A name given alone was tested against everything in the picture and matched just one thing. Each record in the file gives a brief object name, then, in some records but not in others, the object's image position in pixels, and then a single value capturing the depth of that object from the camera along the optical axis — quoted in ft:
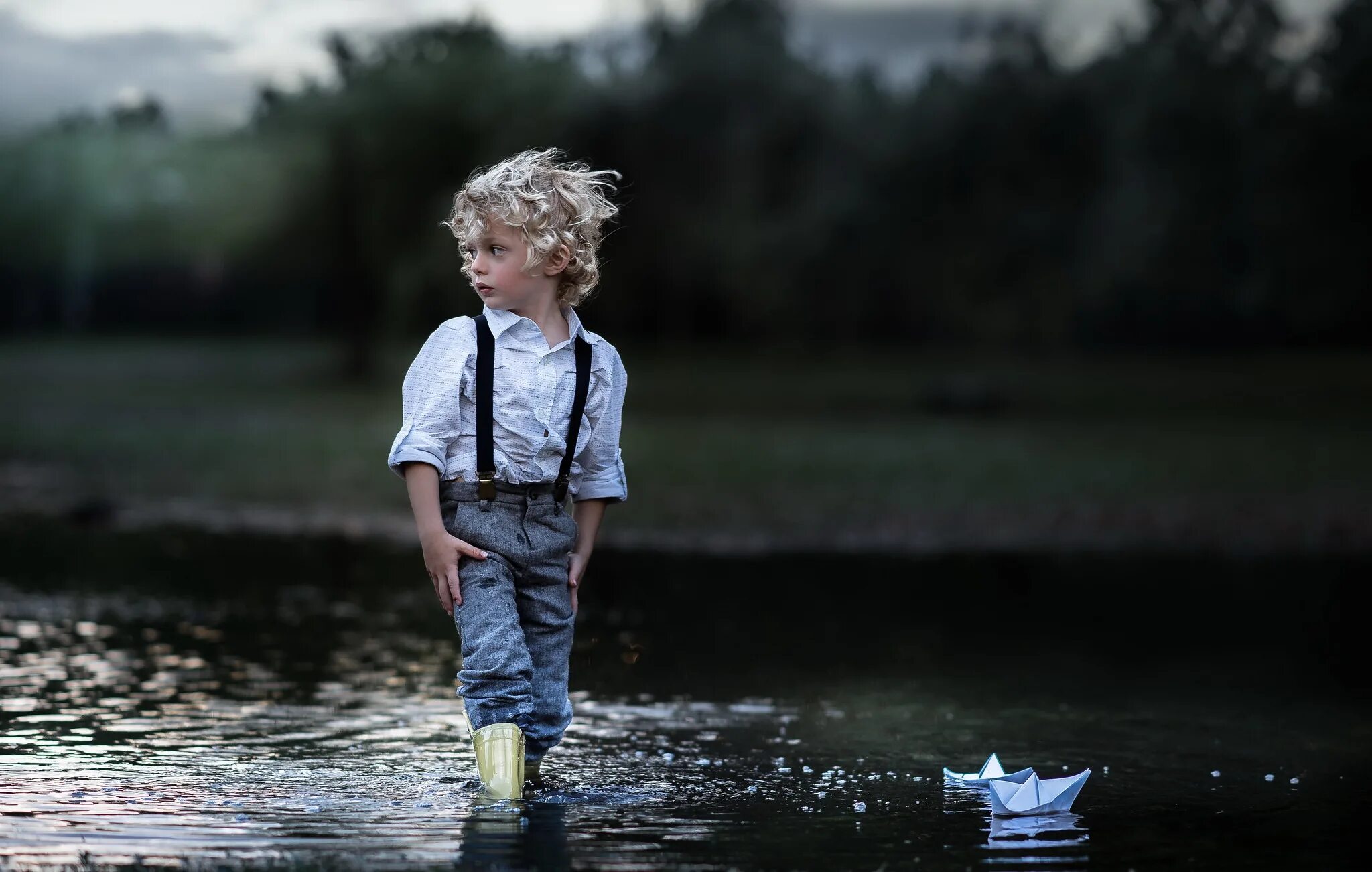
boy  26.53
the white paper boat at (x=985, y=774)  29.09
